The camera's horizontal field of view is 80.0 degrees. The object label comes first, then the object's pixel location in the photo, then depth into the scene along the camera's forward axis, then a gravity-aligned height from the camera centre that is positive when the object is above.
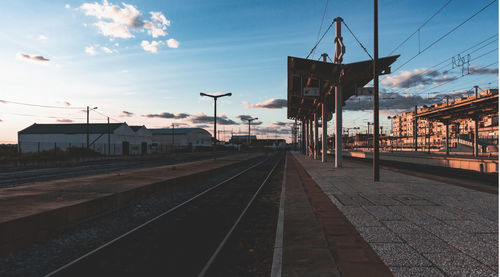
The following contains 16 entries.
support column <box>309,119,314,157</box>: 50.66 +0.43
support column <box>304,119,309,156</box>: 61.09 +0.63
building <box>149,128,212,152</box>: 110.07 +1.84
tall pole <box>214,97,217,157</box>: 34.27 +3.44
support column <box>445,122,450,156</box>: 35.42 +0.23
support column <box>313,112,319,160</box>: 42.05 -0.25
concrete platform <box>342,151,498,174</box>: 19.18 -1.87
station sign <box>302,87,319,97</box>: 24.98 +4.12
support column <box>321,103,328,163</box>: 32.32 +0.92
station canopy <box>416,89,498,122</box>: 23.88 +2.81
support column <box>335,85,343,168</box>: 24.03 +0.75
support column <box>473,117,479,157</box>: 29.45 +0.07
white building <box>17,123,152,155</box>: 61.53 +1.18
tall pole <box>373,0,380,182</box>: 14.62 +2.33
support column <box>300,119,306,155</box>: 71.81 -0.38
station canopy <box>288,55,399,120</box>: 22.18 +5.37
